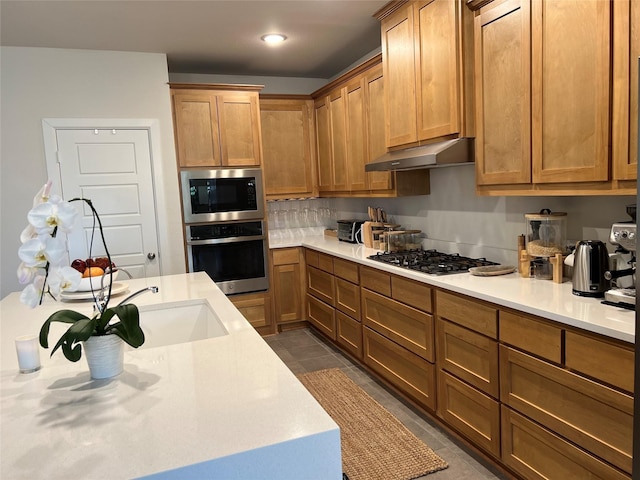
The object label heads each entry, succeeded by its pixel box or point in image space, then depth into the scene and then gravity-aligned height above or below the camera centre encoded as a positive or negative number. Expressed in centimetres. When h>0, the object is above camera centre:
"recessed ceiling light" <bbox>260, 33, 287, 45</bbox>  361 +127
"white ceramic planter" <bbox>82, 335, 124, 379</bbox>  120 -39
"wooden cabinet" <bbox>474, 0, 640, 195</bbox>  172 +38
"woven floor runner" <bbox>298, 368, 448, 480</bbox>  227 -134
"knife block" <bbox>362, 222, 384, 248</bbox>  403 -32
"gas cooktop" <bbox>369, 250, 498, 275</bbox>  266 -45
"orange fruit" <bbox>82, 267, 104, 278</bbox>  231 -32
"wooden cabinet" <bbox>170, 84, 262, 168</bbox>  414 +70
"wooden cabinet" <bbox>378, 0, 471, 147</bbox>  253 +73
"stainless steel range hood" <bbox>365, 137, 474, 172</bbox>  254 +20
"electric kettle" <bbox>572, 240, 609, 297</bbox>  191 -36
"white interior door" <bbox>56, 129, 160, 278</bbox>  384 +15
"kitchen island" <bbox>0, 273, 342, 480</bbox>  87 -47
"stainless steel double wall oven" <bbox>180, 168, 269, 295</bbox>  420 -24
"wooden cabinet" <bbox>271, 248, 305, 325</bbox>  456 -86
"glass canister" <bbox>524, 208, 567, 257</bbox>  229 -24
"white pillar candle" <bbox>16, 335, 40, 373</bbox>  132 -40
